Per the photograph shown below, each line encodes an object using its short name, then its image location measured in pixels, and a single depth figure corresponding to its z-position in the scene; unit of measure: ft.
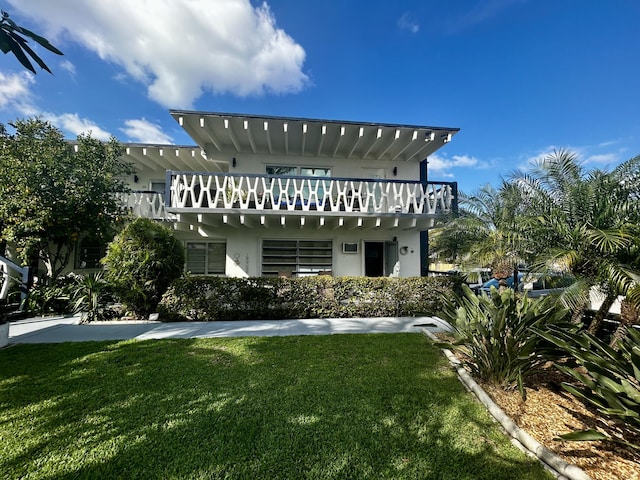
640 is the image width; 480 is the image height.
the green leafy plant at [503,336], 10.33
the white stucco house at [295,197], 28.22
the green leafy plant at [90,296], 21.31
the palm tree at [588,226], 12.07
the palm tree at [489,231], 18.61
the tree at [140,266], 21.09
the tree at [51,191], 23.56
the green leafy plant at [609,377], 6.88
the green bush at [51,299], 23.12
